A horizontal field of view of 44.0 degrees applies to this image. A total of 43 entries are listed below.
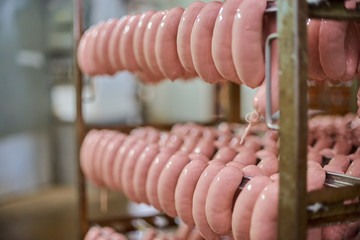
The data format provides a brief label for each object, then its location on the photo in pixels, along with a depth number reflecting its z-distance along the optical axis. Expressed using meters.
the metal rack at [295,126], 0.74
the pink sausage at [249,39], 0.90
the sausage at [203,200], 1.06
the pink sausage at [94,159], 1.77
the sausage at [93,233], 1.74
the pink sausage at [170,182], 1.22
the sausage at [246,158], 1.32
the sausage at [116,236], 1.69
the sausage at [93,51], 1.62
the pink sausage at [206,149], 1.55
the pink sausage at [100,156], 1.73
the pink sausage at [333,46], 0.90
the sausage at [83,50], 1.70
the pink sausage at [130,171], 1.49
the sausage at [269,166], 1.16
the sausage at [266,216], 0.85
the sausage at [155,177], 1.31
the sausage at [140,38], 1.32
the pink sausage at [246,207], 0.91
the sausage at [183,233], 1.95
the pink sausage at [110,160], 1.65
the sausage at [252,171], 1.03
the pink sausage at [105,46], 1.54
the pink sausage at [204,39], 1.04
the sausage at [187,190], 1.13
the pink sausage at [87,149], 1.82
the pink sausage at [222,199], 0.98
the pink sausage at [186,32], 1.10
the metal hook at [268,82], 0.84
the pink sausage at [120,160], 1.58
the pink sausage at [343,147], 1.42
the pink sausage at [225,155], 1.42
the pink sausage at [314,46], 0.93
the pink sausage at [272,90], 0.89
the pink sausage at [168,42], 1.18
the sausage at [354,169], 1.04
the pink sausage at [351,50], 0.95
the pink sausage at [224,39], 0.96
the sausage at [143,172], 1.40
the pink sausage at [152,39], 1.25
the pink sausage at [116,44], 1.46
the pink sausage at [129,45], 1.40
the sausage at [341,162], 1.13
